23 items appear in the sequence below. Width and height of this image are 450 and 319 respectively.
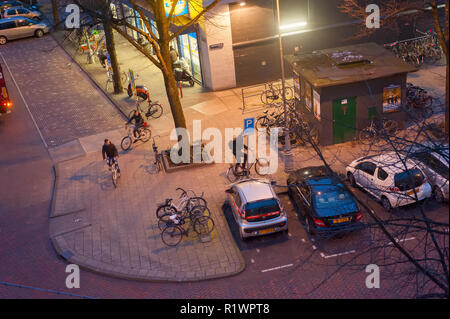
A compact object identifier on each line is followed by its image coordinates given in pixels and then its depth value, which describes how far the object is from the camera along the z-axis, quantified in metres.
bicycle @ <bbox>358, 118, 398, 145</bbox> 20.69
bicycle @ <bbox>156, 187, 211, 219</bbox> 16.36
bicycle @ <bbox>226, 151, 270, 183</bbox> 19.27
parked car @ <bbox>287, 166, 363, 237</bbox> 15.20
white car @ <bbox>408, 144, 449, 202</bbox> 15.94
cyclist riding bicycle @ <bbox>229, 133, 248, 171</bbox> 18.98
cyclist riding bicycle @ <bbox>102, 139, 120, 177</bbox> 19.69
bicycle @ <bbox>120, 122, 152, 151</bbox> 22.64
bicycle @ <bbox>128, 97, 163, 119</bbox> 25.33
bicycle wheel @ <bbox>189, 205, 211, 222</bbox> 16.27
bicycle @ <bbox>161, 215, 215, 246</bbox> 16.11
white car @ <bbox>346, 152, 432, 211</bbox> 16.12
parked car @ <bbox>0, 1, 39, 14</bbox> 47.57
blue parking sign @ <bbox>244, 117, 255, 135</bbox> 18.62
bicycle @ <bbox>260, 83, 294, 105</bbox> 25.59
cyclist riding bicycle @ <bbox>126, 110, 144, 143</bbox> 22.72
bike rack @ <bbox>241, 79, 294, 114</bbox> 25.66
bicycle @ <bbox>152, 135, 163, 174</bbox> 20.58
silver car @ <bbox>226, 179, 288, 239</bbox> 15.51
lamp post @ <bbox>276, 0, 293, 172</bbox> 19.61
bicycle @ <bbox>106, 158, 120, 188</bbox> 19.67
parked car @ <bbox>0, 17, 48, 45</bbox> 40.12
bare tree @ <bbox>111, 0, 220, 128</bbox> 19.02
